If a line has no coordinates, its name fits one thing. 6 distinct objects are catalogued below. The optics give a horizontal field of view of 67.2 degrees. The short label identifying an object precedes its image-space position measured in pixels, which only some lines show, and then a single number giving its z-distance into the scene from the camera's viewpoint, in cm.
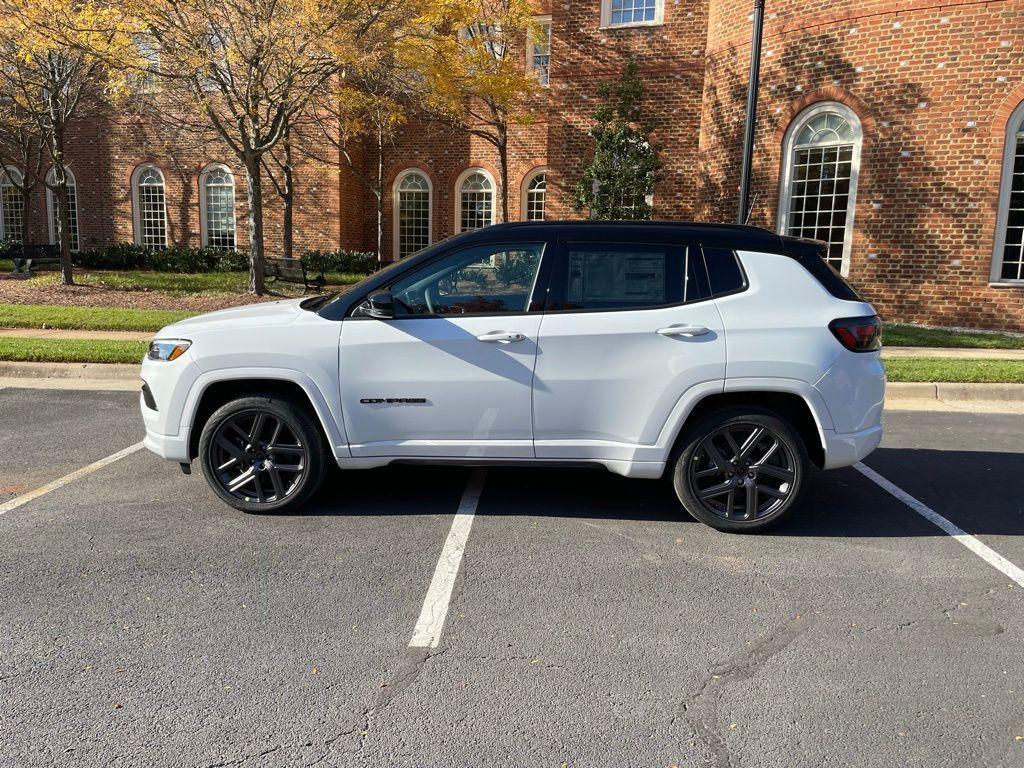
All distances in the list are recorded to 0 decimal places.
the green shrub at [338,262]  2322
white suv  452
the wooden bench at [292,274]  1746
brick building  1320
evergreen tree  1748
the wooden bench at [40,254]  2444
